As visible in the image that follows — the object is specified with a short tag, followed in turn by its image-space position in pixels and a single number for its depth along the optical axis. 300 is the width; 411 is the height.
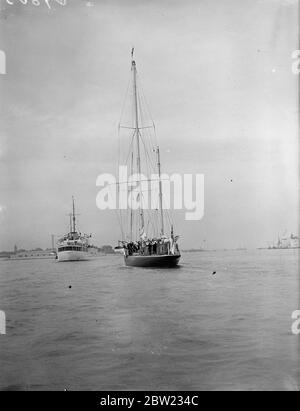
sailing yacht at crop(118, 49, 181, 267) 46.91
